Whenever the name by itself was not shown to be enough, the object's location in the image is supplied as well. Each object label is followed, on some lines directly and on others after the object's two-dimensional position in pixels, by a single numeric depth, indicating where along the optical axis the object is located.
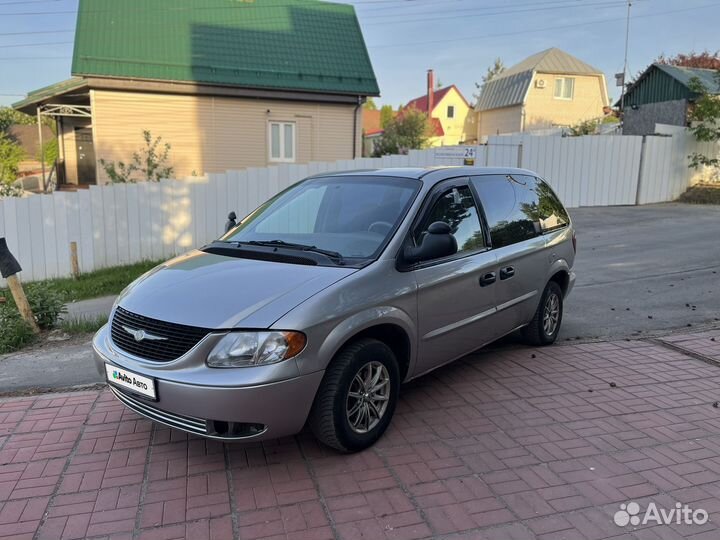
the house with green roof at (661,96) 20.80
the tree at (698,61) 32.78
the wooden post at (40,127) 18.26
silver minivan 3.15
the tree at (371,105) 79.91
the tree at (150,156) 16.66
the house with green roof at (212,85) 17.17
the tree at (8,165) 10.67
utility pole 26.45
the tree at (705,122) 18.42
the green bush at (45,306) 6.45
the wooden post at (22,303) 5.95
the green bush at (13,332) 5.95
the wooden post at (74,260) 9.62
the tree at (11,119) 43.64
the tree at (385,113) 60.97
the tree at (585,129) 26.84
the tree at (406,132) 38.62
